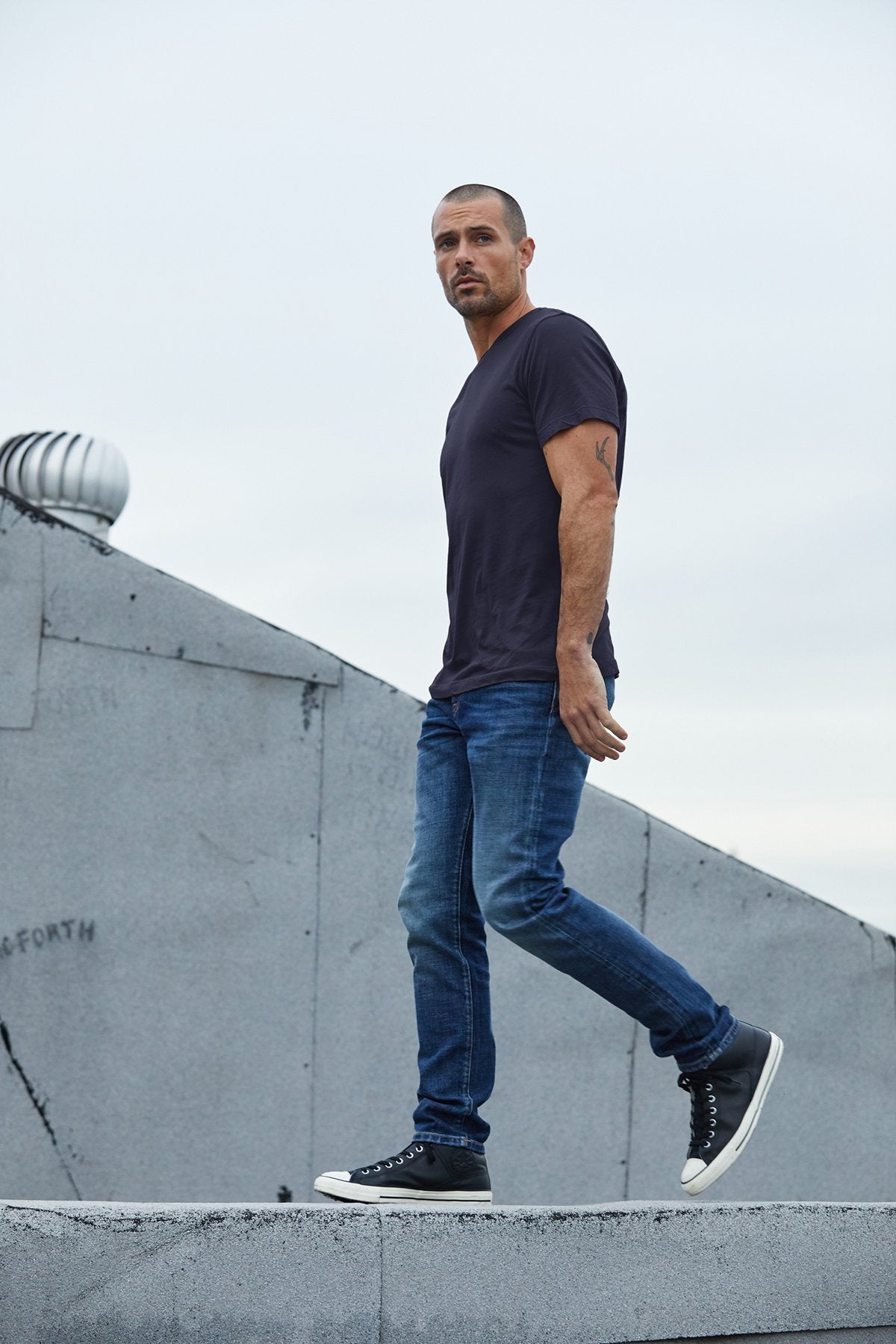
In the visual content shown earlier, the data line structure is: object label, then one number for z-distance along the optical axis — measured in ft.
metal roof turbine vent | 20.56
